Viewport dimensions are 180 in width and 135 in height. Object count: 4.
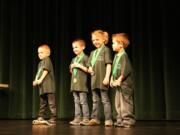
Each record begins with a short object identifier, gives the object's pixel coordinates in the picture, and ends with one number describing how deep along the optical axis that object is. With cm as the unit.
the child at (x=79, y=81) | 438
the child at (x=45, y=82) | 450
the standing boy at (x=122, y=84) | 388
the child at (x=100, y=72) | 413
